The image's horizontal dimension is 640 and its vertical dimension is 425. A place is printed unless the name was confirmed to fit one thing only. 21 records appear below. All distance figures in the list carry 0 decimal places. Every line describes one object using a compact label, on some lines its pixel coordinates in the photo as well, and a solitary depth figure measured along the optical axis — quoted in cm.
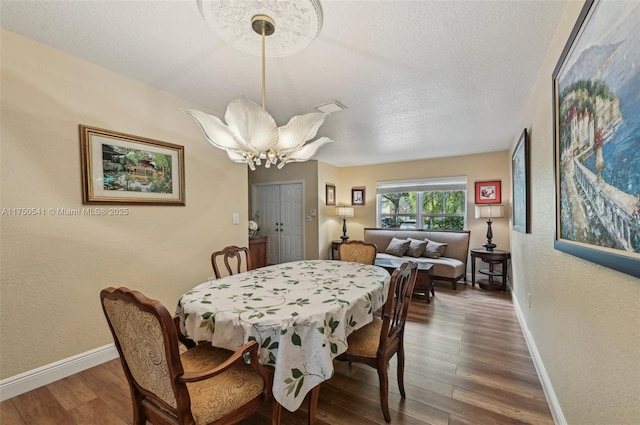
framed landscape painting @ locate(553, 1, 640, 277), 73
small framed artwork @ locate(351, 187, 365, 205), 598
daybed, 425
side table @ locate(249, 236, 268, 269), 403
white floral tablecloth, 119
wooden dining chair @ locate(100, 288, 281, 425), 91
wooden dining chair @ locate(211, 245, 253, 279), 224
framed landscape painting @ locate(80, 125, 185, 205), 204
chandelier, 145
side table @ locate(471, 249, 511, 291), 406
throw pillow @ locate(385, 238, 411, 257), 486
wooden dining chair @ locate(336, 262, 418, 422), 146
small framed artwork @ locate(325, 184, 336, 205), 577
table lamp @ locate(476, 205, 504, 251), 431
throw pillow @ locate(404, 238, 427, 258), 476
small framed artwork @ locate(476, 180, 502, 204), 464
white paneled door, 566
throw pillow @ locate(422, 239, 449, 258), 465
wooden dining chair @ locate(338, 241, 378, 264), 279
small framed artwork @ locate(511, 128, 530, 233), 231
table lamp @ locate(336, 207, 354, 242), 574
